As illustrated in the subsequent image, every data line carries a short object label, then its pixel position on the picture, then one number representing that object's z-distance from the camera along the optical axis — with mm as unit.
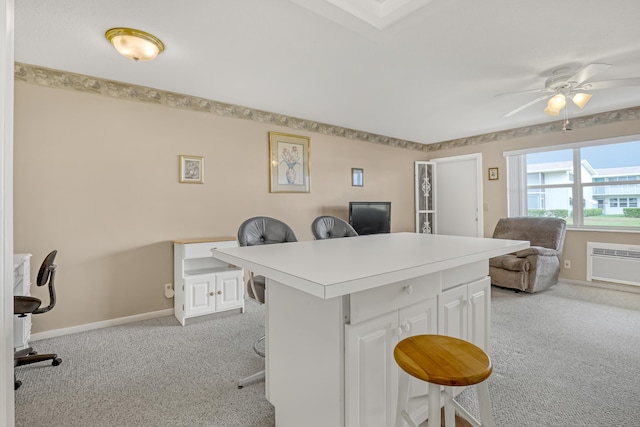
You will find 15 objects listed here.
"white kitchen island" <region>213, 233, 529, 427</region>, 1132
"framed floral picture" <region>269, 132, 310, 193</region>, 4055
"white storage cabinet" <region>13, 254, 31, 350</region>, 2301
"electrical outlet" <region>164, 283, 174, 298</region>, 3281
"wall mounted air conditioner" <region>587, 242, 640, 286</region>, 3949
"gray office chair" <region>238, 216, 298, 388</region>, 2039
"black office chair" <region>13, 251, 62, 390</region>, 2018
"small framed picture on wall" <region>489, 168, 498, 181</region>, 5254
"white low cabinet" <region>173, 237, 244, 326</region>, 3035
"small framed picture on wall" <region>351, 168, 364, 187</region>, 4996
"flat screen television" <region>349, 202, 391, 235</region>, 4652
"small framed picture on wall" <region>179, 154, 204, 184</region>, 3359
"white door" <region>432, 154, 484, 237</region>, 5516
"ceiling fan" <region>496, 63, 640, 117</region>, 2455
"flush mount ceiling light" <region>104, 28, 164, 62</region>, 2100
